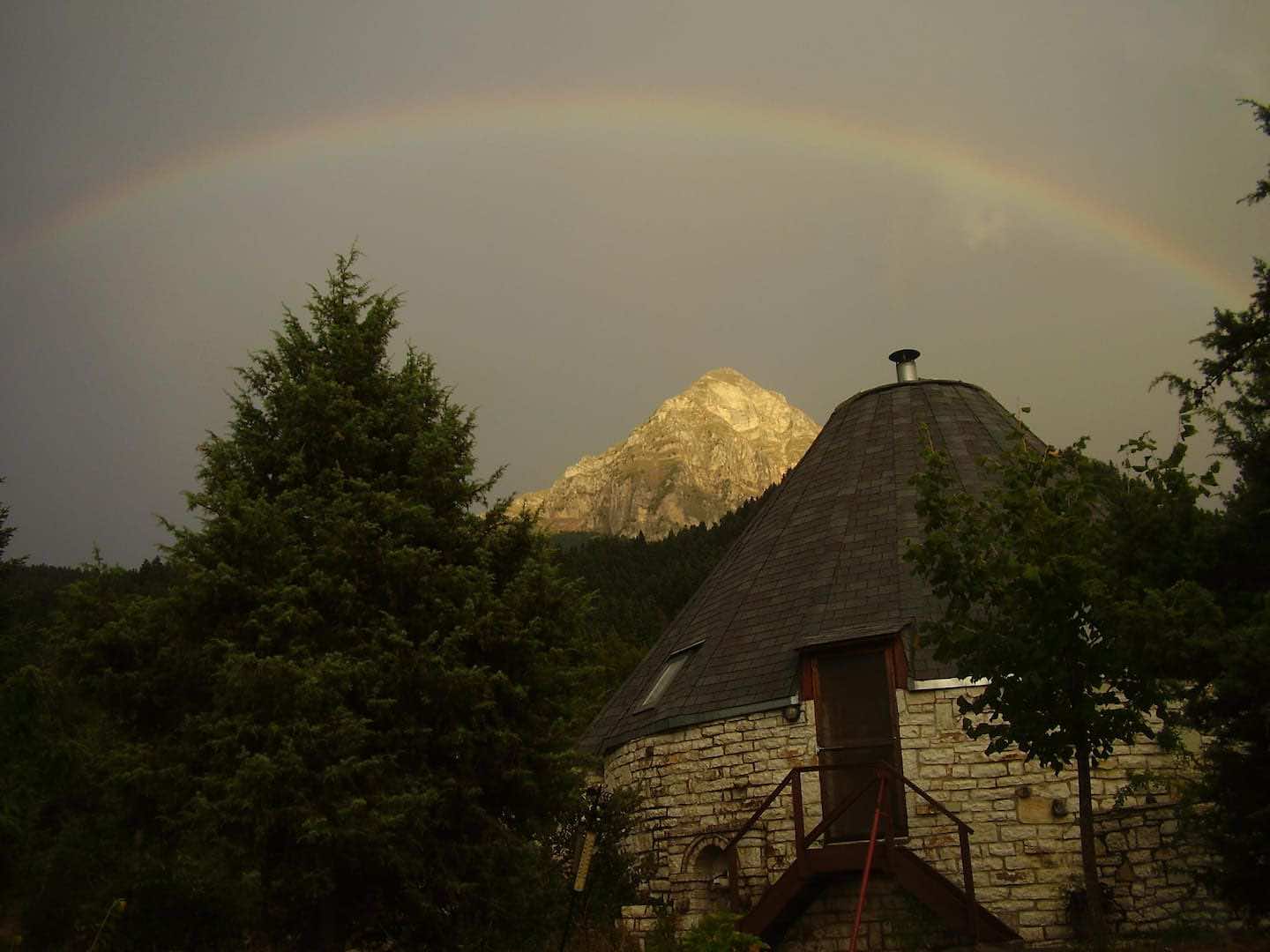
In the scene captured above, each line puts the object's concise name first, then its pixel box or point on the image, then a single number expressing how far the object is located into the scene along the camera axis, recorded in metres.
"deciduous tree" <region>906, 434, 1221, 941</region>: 9.07
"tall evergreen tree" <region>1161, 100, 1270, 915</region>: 8.15
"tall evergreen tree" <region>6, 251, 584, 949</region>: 10.16
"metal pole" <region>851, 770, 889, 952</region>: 10.04
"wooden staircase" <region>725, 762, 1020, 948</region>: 11.50
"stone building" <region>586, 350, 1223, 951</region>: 12.08
